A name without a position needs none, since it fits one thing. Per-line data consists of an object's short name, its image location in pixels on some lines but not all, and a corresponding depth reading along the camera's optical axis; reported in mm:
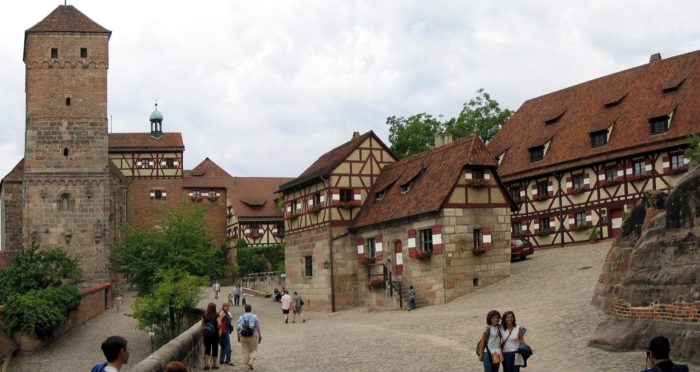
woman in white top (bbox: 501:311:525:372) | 13562
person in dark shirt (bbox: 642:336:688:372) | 8398
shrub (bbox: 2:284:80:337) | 40312
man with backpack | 18719
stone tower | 55062
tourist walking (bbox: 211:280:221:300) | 56009
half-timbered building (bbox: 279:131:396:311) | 40594
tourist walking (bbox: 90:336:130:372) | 7570
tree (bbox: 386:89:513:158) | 59219
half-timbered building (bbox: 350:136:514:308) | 32719
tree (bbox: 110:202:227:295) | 43719
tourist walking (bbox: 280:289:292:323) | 35722
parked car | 38659
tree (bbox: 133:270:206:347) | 37250
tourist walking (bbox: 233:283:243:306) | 50844
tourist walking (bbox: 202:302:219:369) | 17594
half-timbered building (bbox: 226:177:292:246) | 76688
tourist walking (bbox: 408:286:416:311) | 33062
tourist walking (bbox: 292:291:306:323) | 36312
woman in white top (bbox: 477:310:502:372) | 13539
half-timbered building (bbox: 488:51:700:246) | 38688
